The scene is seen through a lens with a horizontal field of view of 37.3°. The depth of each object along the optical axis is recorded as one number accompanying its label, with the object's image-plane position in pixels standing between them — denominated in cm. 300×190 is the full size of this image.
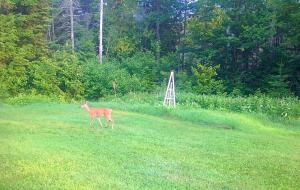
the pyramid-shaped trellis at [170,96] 1597
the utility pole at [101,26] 2528
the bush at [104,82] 2330
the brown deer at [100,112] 1148
